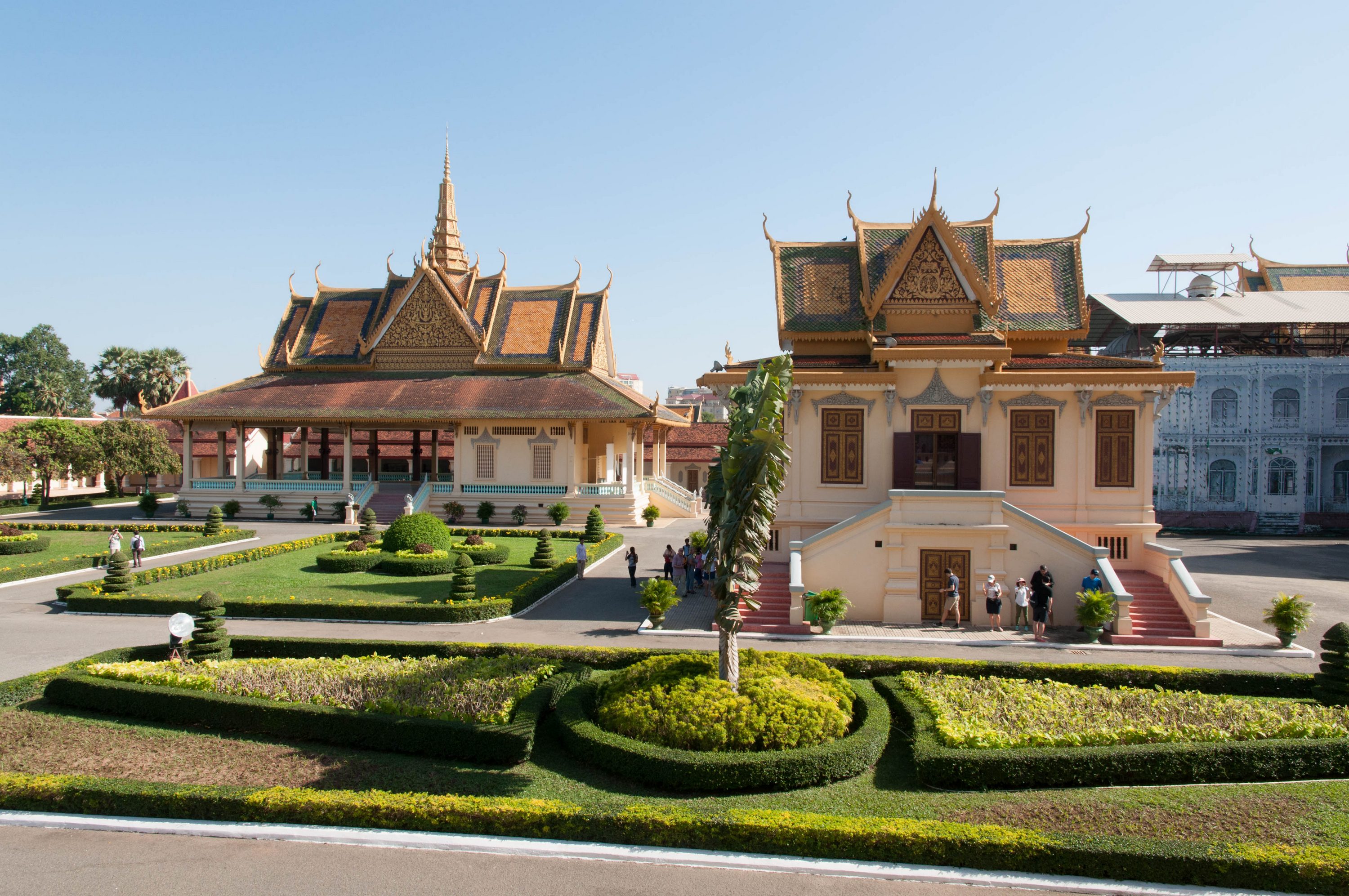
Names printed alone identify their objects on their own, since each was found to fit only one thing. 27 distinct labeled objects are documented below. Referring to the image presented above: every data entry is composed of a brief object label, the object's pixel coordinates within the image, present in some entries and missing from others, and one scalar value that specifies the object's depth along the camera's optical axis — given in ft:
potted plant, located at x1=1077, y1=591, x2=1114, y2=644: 54.54
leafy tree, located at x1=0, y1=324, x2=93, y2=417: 267.18
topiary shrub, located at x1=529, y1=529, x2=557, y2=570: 80.74
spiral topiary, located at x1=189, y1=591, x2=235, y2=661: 43.16
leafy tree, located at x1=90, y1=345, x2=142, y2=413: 205.05
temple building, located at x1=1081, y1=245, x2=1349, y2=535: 132.57
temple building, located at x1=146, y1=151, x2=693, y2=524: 121.70
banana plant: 33.86
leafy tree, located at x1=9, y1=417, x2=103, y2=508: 136.77
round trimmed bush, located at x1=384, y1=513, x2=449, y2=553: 83.56
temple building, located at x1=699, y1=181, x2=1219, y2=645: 59.93
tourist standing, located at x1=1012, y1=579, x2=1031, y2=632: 57.41
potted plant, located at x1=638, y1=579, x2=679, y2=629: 57.57
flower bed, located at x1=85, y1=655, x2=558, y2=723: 36.17
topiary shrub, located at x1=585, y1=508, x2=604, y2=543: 101.81
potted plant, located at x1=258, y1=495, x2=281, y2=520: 122.31
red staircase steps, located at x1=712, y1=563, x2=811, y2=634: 58.13
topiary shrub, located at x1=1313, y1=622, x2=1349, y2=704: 38.68
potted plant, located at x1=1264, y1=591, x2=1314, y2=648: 52.75
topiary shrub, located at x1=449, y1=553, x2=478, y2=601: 62.75
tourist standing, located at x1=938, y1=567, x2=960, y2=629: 58.18
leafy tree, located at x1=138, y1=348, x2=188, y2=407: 202.69
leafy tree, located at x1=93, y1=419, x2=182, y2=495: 147.02
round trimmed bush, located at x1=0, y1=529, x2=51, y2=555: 87.71
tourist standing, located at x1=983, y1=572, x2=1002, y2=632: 57.26
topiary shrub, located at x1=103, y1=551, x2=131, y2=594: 64.85
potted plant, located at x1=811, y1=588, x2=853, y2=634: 56.44
